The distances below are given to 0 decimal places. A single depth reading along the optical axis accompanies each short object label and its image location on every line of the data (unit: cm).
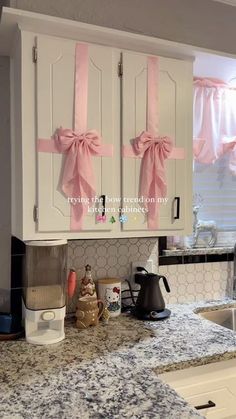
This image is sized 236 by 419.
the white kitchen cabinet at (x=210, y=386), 133
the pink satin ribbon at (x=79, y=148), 144
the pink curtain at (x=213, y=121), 219
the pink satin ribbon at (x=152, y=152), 160
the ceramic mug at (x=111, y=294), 176
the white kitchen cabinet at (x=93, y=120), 141
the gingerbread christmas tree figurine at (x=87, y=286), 171
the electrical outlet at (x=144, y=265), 193
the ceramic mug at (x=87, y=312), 162
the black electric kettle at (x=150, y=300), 174
